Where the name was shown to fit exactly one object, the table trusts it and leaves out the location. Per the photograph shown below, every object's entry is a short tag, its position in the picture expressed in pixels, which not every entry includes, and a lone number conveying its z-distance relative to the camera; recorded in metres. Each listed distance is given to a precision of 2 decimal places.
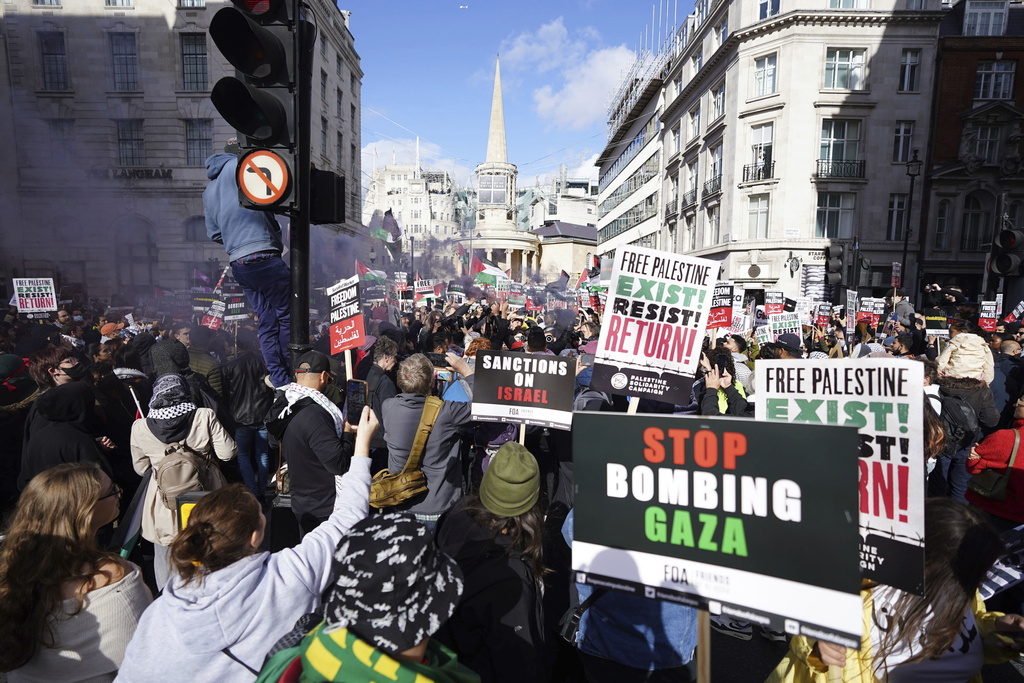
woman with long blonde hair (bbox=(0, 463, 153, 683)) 1.97
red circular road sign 2.65
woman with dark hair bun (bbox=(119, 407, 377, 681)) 1.83
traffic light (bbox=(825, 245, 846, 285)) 10.90
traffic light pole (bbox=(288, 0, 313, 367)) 2.68
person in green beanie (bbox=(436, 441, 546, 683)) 2.18
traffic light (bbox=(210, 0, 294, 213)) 2.46
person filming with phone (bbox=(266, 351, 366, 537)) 3.82
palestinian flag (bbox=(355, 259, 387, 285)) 17.66
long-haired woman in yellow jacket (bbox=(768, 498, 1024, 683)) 1.99
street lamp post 27.36
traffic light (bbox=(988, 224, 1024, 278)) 8.47
